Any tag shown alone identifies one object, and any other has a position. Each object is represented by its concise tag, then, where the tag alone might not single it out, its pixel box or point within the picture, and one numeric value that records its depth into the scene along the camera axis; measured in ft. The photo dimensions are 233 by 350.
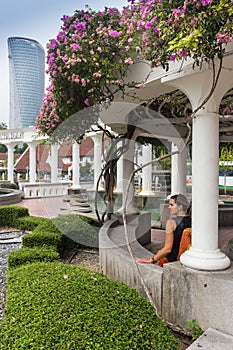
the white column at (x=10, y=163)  73.67
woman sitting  12.03
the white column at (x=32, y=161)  66.11
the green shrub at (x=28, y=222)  26.86
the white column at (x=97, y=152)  55.64
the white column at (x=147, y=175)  49.65
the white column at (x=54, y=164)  65.62
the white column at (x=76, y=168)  59.93
